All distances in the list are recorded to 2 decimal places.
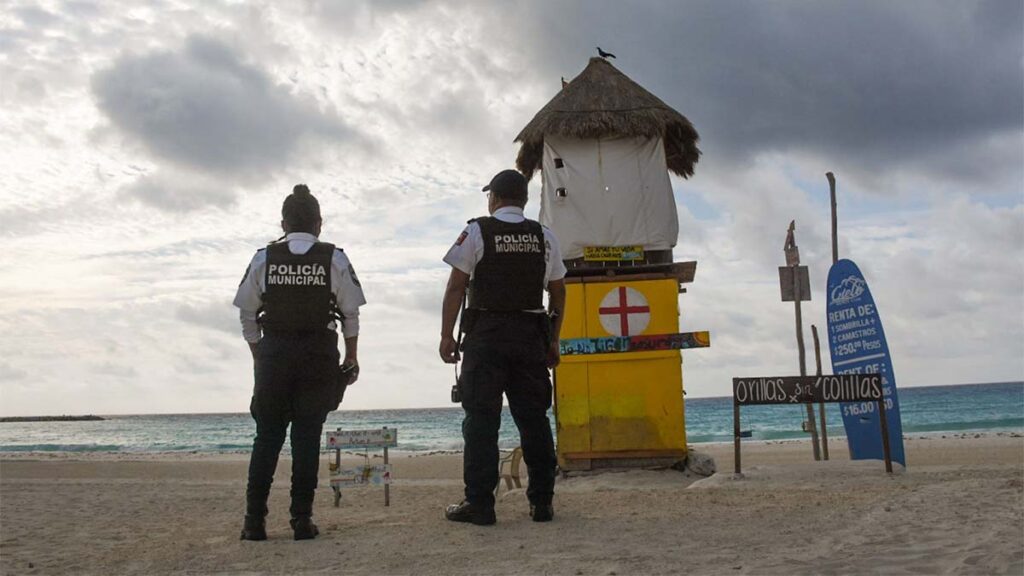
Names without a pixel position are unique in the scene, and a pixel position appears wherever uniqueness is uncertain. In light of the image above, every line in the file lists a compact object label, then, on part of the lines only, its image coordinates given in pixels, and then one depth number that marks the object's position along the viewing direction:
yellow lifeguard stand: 8.46
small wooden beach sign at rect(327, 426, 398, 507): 6.32
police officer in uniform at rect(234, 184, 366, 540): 4.45
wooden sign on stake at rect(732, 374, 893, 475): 7.64
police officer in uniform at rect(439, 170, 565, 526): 4.58
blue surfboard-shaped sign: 8.47
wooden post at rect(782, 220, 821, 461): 9.68
